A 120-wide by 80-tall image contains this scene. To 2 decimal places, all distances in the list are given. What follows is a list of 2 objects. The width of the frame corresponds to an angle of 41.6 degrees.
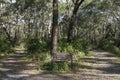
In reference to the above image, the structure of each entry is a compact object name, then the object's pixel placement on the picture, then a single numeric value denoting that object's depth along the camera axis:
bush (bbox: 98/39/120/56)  16.64
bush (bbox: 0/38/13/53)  15.21
